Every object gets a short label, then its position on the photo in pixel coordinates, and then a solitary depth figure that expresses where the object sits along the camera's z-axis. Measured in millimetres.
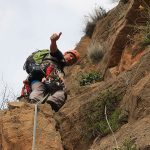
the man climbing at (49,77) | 7854
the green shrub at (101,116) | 6160
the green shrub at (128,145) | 4768
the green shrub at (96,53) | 12503
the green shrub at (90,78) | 10680
